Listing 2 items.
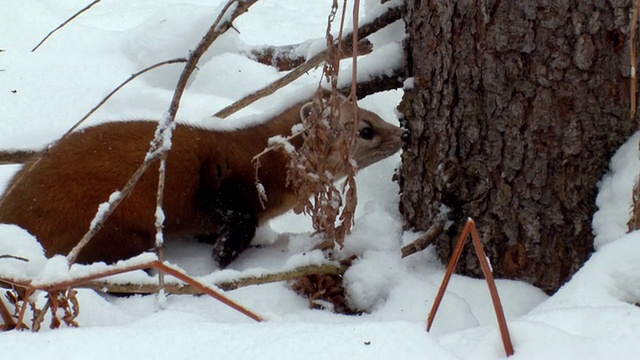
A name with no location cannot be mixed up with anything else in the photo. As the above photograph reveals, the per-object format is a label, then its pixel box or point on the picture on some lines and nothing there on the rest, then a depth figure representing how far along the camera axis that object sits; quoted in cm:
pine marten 685
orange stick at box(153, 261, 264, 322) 328
